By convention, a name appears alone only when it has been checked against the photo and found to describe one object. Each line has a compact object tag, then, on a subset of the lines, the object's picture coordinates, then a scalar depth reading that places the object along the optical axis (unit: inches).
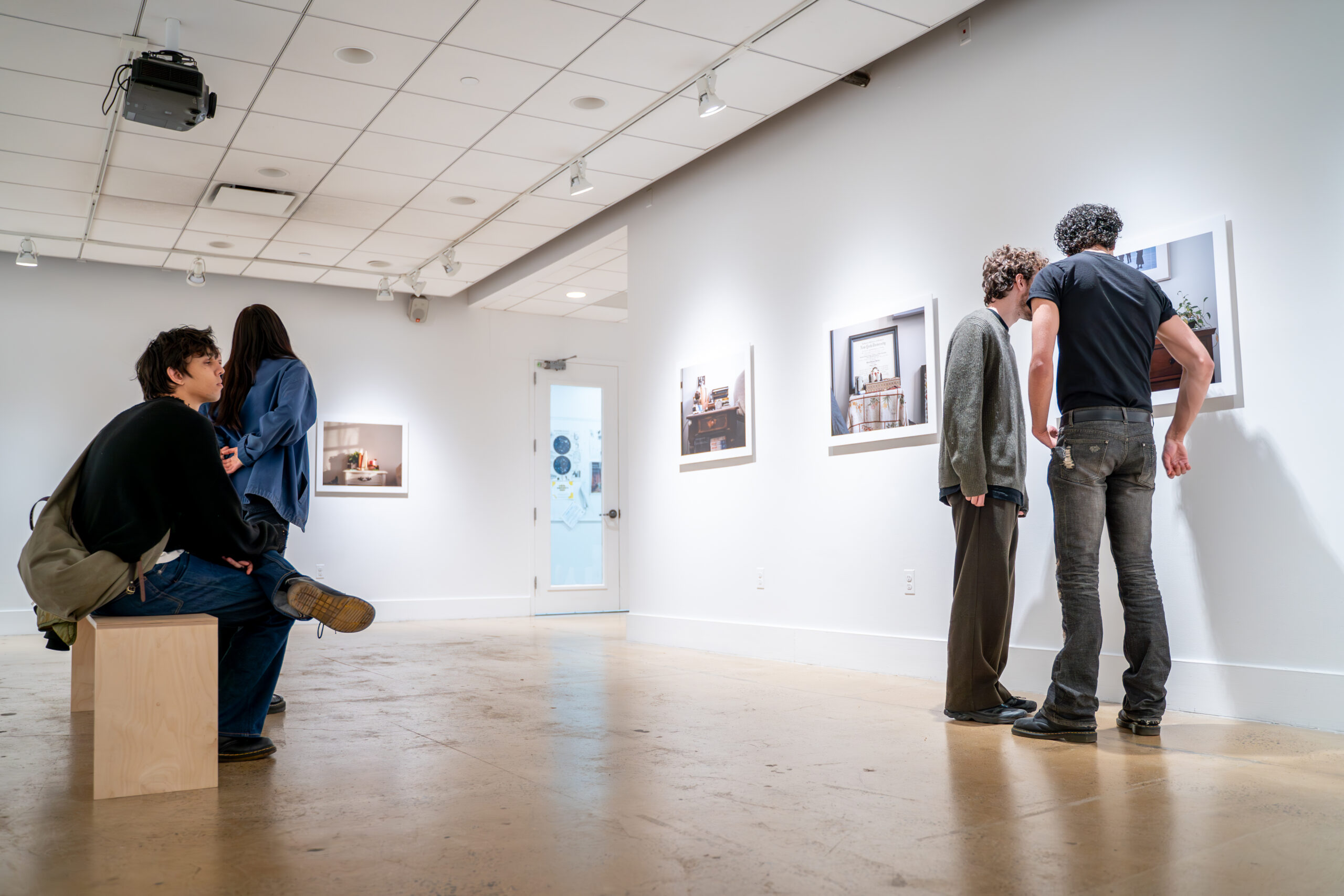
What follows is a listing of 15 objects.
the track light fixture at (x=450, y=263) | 308.2
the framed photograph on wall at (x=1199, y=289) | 134.8
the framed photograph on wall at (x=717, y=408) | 229.6
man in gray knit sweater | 129.0
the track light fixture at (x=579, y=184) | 227.3
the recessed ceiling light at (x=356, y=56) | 184.1
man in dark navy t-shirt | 118.2
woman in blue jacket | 132.4
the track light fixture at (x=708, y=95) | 187.6
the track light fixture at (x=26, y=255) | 290.0
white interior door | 382.6
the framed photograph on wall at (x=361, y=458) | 352.8
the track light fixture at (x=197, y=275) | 320.5
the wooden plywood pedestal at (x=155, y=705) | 93.0
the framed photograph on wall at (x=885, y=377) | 180.2
